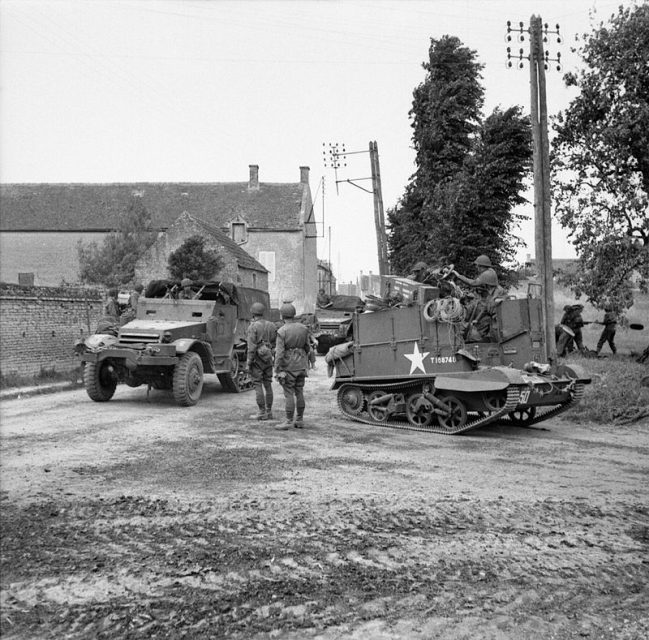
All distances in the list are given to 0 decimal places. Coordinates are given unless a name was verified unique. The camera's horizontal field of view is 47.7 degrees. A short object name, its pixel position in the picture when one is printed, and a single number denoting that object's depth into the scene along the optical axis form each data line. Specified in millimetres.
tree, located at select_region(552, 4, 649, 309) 19750
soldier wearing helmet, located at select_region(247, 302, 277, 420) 11258
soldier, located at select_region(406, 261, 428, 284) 12098
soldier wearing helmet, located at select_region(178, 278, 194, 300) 14633
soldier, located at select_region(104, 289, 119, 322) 16056
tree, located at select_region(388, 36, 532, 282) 25594
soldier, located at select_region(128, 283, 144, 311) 14608
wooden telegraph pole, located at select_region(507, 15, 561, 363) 15016
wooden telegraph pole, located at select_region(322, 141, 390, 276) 24750
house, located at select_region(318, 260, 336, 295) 72556
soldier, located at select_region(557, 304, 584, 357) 22000
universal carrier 10398
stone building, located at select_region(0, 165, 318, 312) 45562
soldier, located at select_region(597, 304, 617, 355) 22078
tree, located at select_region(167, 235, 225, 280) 32812
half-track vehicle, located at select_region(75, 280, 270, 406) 12500
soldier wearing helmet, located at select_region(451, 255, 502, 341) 11281
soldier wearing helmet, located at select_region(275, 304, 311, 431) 10523
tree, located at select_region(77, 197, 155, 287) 35062
